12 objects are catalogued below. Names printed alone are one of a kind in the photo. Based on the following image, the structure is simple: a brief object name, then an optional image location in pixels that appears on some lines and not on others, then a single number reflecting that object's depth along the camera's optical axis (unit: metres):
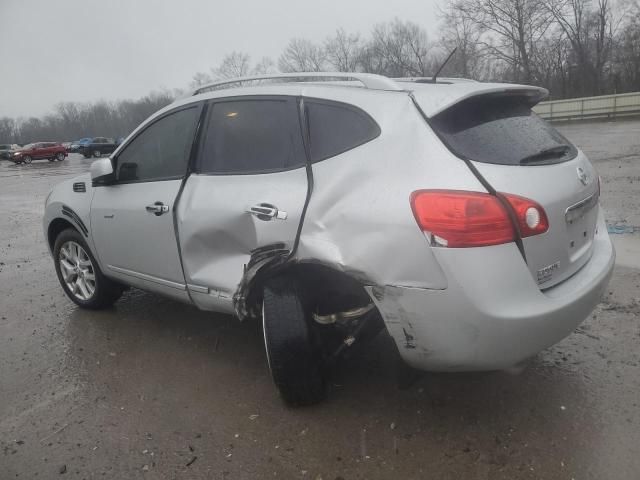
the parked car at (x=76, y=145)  52.61
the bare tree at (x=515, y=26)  55.03
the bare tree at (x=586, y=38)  50.12
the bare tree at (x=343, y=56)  74.06
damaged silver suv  2.25
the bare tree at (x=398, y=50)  70.44
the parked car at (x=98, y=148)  43.78
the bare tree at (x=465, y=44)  53.03
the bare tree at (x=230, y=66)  81.88
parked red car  39.72
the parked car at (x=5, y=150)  46.00
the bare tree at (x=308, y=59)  77.25
